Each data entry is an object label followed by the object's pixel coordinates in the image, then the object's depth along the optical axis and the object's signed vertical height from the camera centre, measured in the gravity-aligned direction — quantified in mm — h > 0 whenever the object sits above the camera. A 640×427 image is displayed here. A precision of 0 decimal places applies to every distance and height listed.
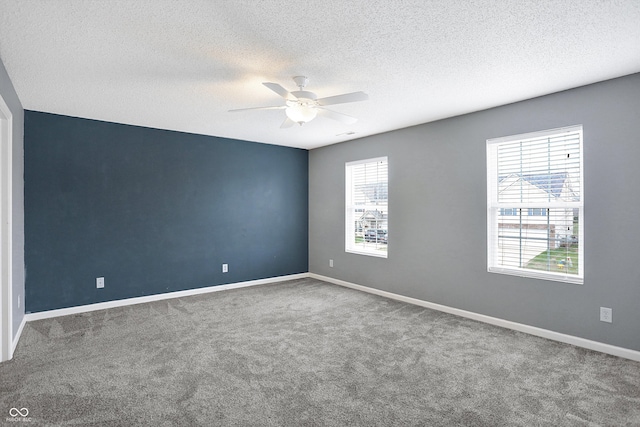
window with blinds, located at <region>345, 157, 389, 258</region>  5316 +33
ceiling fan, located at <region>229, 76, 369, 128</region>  2703 +882
